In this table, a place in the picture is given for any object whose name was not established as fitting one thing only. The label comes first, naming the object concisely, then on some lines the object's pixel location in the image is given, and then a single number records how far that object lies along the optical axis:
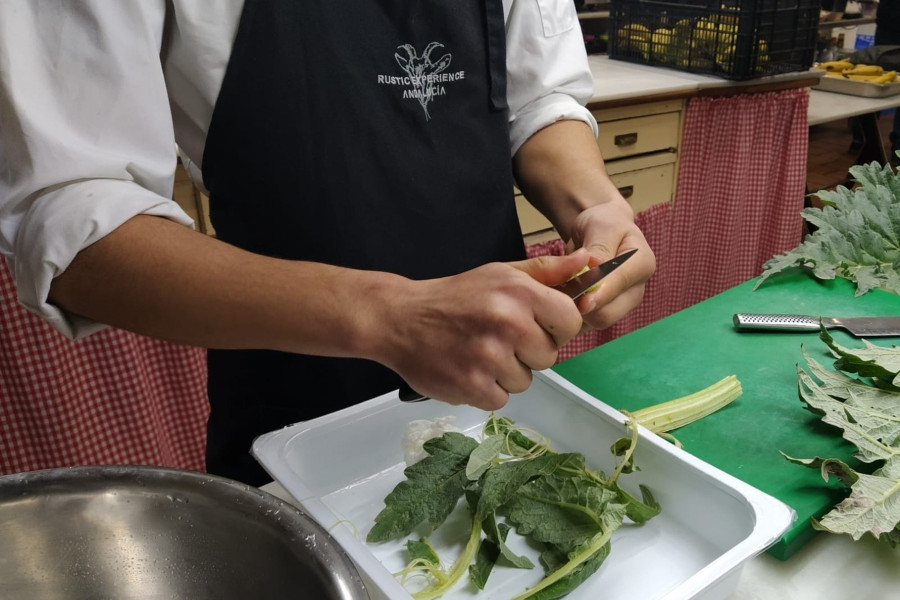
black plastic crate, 2.59
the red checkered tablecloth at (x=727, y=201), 2.68
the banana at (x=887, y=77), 3.25
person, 0.69
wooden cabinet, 2.35
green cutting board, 0.88
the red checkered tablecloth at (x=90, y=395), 1.62
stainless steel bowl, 0.54
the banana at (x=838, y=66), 3.54
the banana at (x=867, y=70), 3.36
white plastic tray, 0.71
